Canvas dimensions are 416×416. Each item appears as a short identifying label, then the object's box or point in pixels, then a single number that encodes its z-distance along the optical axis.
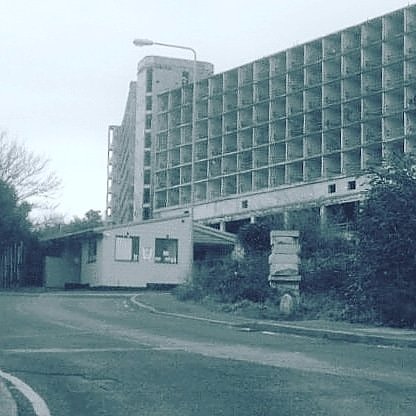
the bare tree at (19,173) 56.44
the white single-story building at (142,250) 50.16
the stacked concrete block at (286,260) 24.23
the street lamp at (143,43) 34.26
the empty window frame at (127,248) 50.59
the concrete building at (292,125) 77.50
